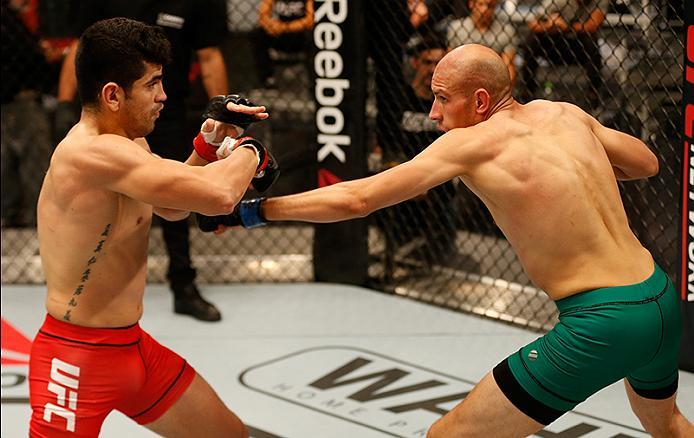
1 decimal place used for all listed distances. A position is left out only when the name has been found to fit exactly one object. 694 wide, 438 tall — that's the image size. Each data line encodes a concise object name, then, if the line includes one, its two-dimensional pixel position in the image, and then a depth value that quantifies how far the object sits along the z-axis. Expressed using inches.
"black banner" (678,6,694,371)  134.7
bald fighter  90.7
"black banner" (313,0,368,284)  179.2
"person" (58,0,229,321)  163.6
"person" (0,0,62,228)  197.8
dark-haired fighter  88.5
